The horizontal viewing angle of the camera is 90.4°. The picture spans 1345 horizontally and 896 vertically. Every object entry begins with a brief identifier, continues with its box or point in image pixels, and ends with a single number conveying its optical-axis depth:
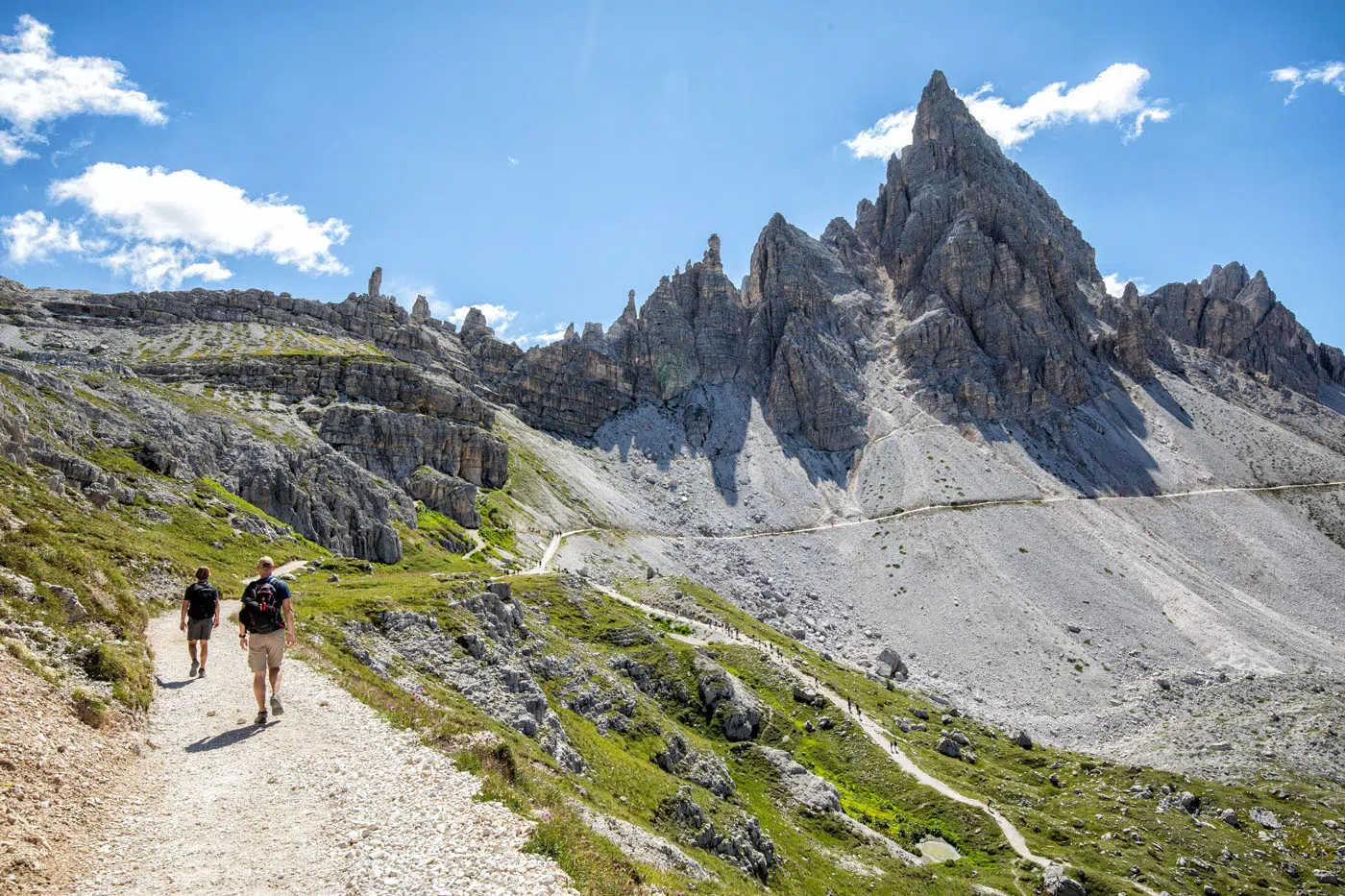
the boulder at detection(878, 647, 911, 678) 92.00
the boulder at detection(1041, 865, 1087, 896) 48.41
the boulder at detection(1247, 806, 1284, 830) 59.91
